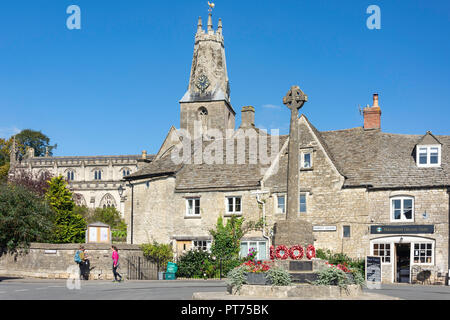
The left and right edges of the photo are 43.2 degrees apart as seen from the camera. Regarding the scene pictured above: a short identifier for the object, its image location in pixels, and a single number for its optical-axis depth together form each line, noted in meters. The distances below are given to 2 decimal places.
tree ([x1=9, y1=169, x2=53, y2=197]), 70.78
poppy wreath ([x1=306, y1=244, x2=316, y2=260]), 19.48
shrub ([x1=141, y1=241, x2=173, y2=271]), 33.44
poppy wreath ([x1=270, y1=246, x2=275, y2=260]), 19.79
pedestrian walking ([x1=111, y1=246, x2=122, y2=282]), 26.20
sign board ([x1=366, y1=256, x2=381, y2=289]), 28.38
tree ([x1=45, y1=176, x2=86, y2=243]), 36.09
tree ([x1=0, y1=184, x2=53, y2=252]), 31.25
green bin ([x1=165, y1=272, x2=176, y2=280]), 32.31
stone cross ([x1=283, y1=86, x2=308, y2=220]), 20.56
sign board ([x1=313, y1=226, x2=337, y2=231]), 32.64
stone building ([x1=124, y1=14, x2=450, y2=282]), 31.48
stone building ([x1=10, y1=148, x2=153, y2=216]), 108.12
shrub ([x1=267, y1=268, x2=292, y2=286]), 17.89
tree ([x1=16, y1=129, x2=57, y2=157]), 111.06
